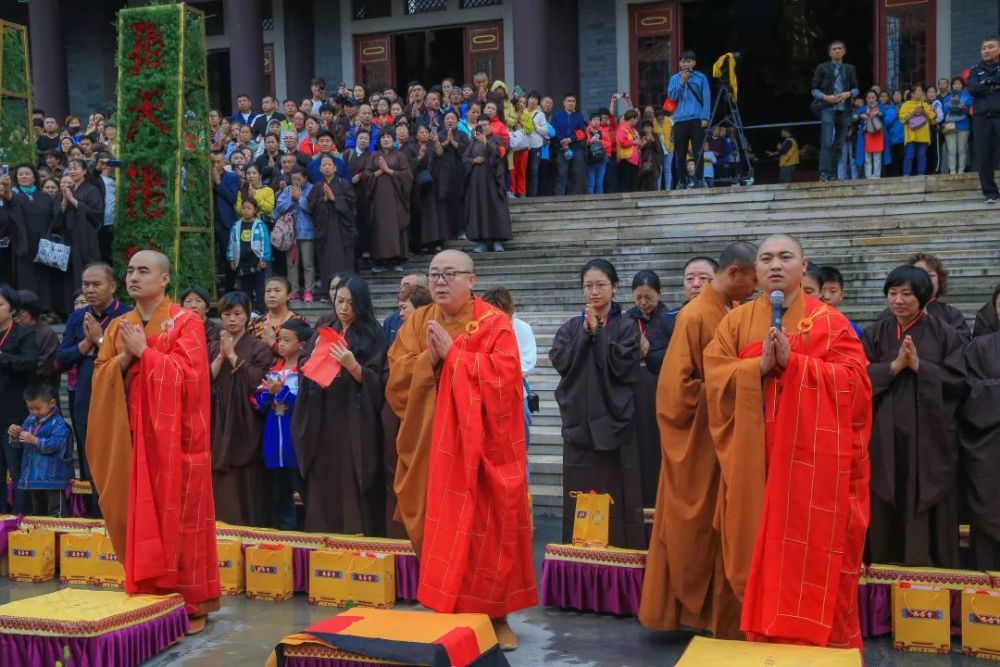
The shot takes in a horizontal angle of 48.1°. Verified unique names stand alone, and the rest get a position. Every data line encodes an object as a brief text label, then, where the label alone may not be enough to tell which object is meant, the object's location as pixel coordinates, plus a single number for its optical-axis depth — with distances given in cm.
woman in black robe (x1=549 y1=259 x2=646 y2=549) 634
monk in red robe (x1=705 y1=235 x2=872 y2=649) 446
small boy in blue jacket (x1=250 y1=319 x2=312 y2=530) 728
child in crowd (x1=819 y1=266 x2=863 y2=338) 691
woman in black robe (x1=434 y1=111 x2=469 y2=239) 1256
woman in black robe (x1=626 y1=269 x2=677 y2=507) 645
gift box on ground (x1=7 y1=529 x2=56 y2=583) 715
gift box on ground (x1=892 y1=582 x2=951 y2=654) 538
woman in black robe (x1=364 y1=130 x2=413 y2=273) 1203
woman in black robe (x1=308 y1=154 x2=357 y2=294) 1159
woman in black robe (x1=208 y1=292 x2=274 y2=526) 738
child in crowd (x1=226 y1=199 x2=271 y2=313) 1159
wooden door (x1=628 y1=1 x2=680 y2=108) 1747
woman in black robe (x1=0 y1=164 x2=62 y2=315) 1119
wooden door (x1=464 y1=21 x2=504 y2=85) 1830
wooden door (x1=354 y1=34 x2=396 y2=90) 1914
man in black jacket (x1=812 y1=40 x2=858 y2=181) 1275
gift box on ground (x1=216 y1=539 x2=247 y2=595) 669
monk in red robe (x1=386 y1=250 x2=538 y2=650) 516
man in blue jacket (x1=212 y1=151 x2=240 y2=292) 1222
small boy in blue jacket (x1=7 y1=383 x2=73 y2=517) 794
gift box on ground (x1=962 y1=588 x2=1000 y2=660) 524
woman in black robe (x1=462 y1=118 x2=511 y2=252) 1250
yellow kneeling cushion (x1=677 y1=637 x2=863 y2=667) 383
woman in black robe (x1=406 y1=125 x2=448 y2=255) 1246
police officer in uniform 1065
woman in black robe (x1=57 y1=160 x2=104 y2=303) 1130
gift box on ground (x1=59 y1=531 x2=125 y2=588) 696
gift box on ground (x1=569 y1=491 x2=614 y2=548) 628
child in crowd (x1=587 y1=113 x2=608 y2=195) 1438
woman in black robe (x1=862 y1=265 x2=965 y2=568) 571
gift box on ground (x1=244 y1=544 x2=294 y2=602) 655
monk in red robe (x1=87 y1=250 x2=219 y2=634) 559
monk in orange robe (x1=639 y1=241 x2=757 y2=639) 507
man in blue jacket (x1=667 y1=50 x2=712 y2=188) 1309
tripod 1398
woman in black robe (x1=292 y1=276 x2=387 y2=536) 679
